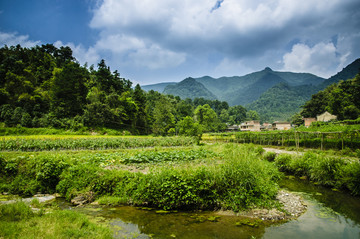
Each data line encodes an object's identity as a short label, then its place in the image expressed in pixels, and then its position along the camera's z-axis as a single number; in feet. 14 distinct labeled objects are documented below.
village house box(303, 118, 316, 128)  226.17
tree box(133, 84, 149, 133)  201.76
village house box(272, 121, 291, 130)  303.99
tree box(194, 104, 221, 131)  298.15
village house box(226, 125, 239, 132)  370.22
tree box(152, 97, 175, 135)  206.08
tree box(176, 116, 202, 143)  139.74
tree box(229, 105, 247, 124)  461.41
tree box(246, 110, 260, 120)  492.54
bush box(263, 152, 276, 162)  57.21
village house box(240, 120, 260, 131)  328.21
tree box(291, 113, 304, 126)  257.14
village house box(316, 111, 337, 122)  185.78
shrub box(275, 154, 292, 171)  46.33
